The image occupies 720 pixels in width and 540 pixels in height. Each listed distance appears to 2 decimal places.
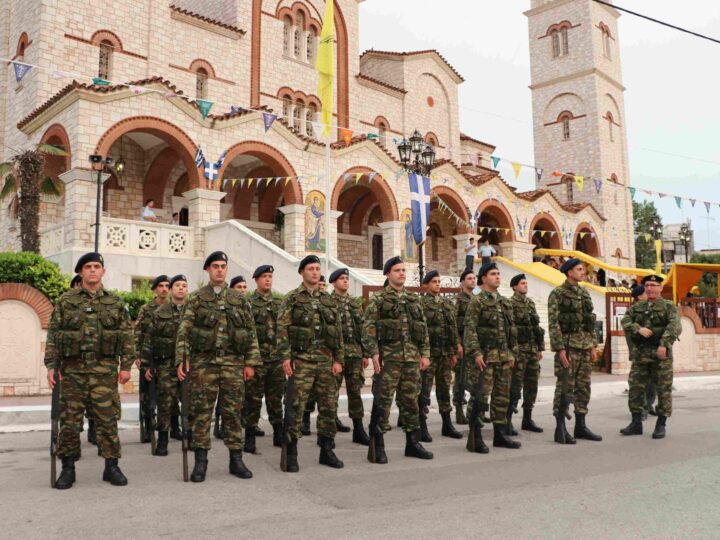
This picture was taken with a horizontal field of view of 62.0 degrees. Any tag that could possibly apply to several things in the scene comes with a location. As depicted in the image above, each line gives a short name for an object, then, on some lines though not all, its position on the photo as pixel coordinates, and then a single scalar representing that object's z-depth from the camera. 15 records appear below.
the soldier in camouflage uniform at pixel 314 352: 5.80
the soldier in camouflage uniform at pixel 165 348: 6.84
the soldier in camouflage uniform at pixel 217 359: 5.35
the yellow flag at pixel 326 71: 14.23
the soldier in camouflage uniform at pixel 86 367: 5.08
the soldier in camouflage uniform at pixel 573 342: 7.12
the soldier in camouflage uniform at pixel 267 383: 6.73
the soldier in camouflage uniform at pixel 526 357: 7.95
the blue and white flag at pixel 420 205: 15.16
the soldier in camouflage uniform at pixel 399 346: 6.11
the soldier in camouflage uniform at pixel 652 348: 7.39
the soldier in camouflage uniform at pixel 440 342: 7.71
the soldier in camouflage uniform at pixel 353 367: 6.90
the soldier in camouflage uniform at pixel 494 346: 6.67
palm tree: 14.51
